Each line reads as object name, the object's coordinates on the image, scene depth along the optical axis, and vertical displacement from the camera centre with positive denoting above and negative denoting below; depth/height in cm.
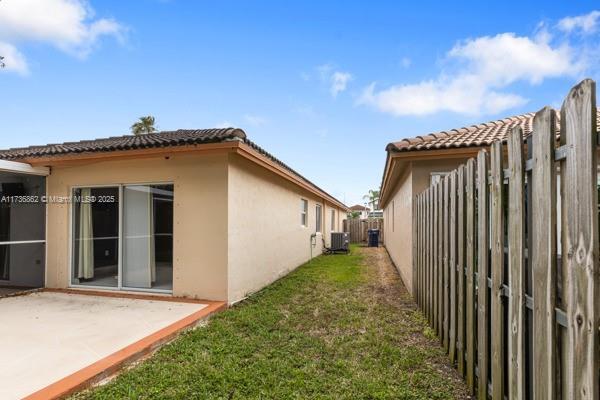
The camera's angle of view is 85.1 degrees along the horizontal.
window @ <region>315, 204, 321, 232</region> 1548 -37
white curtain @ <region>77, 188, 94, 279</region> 691 -65
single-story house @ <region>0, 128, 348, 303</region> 599 -13
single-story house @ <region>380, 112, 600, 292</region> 608 +104
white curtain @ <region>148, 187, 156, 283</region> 647 -70
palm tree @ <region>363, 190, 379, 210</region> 5029 +182
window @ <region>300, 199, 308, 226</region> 1219 -11
